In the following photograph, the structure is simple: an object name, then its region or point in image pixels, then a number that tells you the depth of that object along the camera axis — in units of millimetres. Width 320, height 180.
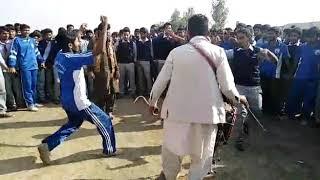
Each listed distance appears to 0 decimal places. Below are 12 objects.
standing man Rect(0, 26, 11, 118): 5688
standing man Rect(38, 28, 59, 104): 6780
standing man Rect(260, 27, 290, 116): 5540
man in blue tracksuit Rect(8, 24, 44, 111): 6072
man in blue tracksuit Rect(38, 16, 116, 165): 3801
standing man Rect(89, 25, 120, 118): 5325
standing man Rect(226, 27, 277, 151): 4319
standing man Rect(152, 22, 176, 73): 6844
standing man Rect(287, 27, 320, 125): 5271
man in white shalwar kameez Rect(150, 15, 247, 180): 2790
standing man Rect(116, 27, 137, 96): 7281
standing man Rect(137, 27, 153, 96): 7321
